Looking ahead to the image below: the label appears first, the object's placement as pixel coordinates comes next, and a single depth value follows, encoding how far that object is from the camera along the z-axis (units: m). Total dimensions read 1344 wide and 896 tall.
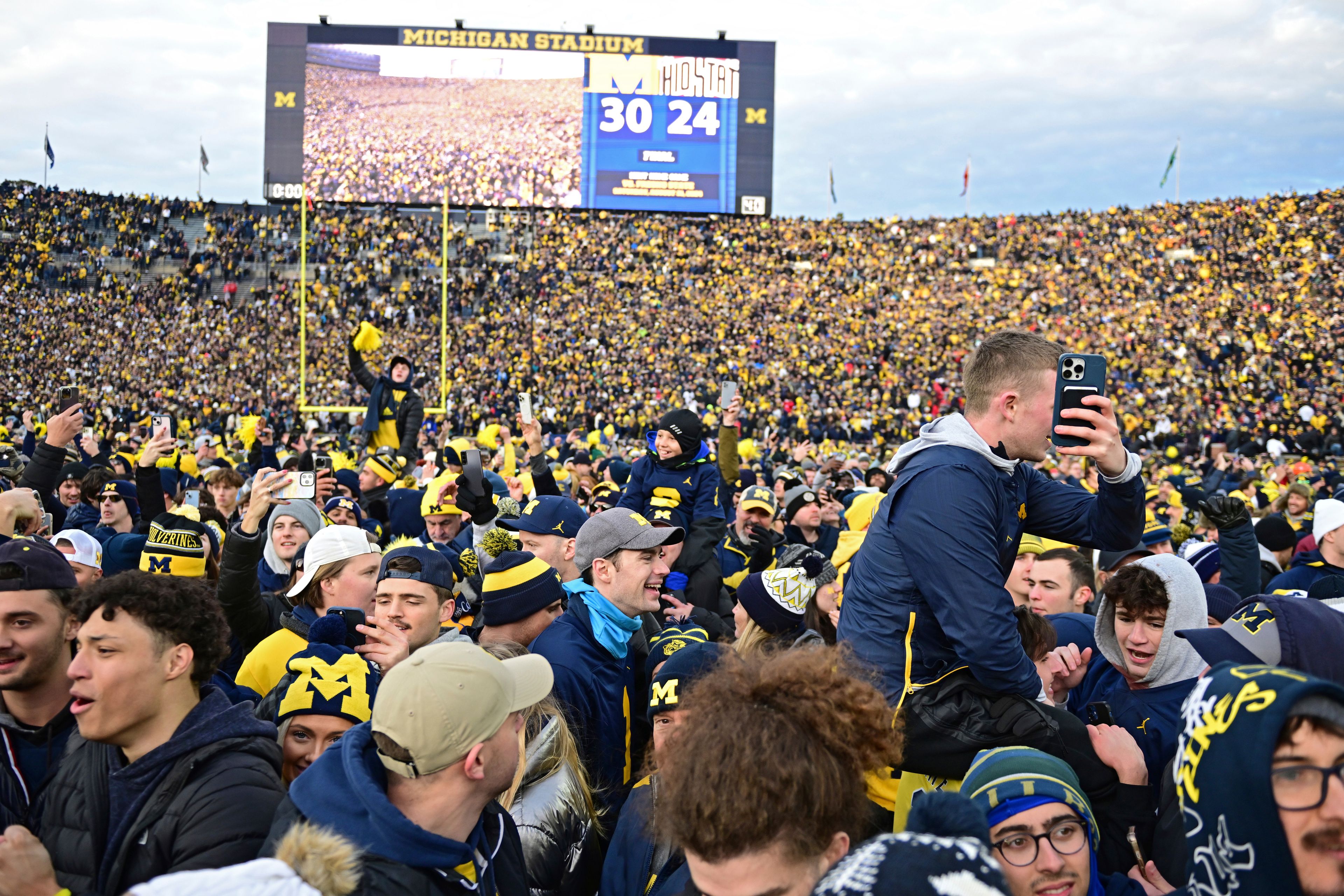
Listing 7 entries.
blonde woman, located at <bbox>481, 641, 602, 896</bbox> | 2.78
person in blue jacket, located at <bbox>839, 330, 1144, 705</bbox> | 2.50
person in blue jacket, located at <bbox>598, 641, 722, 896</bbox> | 2.51
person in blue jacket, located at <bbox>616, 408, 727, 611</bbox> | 6.16
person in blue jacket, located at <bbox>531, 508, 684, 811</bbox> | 3.41
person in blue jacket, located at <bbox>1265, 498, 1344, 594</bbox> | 5.30
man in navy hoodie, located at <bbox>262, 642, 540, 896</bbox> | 1.98
